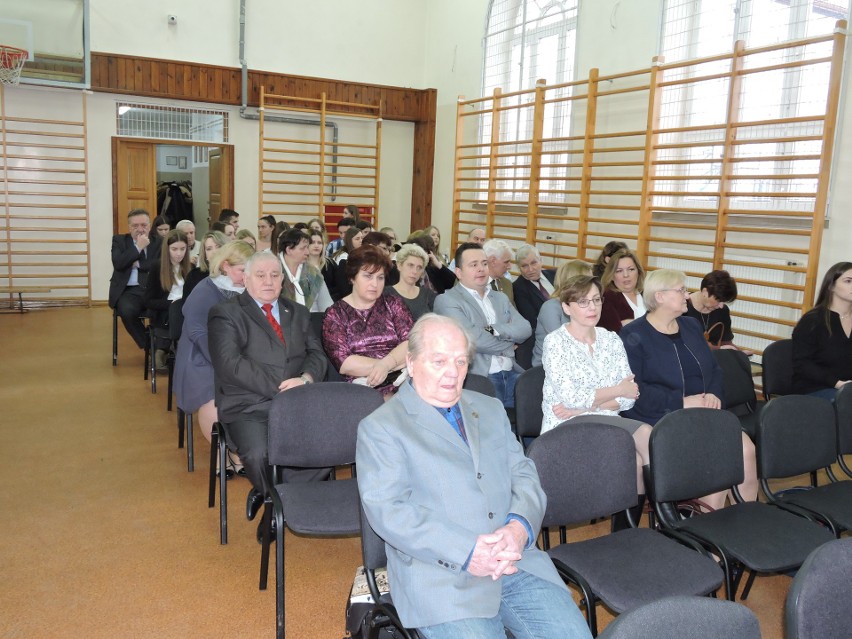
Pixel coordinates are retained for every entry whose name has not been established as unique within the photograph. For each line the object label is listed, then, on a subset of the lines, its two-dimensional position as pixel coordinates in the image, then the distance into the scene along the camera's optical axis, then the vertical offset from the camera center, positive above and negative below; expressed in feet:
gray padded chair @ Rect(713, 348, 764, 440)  12.49 -2.64
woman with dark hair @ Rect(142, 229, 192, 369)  18.07 -1.83
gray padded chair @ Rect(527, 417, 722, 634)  6.92 -3.39
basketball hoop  26.45 +5.03
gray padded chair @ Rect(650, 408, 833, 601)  7.73 -3.36
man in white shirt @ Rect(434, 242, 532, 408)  12.90 -1.80
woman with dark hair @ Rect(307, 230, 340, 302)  19.57 -1.35
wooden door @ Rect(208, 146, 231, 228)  32.35 +1.31
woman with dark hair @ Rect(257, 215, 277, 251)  25.54 -0.71
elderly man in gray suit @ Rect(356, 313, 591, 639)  5.99 -2.55
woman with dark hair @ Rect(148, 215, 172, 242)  23.11 -0.70
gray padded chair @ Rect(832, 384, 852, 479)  10.35 -2.68
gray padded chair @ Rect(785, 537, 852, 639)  4.96 -2.54
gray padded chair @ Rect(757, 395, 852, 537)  9.25 -2.87
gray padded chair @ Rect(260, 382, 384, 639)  8.41 -2.84
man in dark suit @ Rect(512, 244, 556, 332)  16.19 -1.49
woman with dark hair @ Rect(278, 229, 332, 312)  16.46 -1.47
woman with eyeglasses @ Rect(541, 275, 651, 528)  10.12 -2.11
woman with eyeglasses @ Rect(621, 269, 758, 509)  10.72 -1.95
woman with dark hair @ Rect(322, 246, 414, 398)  11.46 -1.91
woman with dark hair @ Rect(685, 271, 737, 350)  14.89 -1.66
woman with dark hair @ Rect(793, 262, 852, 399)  12.85 -1.91
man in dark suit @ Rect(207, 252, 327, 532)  10.41 -2.16
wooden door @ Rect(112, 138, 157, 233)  30.60 +1.16
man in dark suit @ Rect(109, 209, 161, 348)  20.67 -2.00
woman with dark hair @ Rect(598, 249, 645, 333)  14.34 -1.23
